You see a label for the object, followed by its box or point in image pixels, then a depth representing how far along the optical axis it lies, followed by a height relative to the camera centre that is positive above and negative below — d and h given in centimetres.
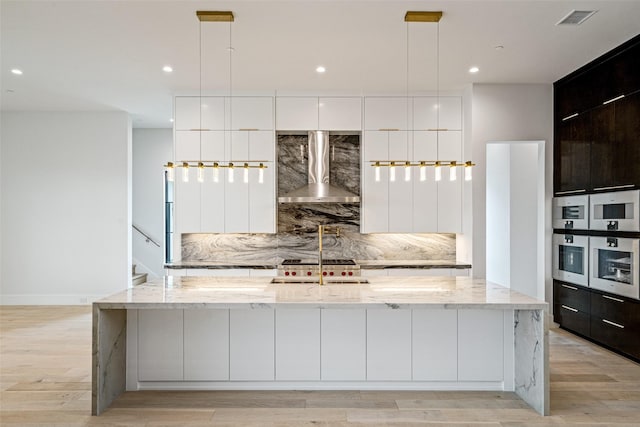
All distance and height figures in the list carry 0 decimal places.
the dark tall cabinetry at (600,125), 435 +97
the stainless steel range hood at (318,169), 584 +61
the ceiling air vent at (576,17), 361 +158
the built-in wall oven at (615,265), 430 -45
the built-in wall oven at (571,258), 505 -44
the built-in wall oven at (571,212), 506 +7
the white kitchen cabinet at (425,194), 593 +31
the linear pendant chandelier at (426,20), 361 +155
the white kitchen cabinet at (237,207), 597 +14
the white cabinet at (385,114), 596 +131
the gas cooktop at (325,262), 565 -53
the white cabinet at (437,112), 595 +134
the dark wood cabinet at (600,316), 434 -100
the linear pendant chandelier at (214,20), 361 +155
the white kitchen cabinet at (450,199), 593 +24
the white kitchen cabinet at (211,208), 596 +12
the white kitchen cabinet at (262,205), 598 +16
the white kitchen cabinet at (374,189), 594 +37
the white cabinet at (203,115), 596 +130
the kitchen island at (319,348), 355 -98
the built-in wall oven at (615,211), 429 +8
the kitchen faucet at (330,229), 615 -14
